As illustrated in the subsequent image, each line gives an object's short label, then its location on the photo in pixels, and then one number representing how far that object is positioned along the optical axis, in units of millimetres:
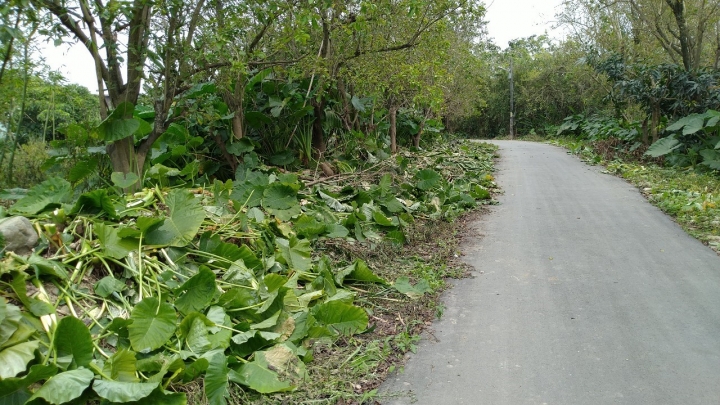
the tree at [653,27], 13781
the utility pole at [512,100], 31766
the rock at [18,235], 3558
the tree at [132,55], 5184
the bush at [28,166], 7000
